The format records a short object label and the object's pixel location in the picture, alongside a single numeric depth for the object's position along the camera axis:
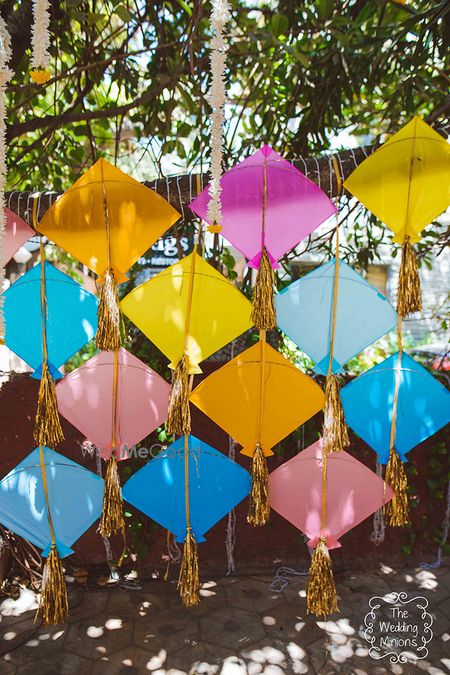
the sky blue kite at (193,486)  1.58
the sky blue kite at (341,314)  1.52
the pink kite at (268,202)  1.41
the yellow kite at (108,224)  1.39
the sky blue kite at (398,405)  1.54
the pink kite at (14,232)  1.45
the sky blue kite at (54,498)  1.53
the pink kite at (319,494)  1.58
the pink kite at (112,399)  1.56
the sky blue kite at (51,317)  1.50
